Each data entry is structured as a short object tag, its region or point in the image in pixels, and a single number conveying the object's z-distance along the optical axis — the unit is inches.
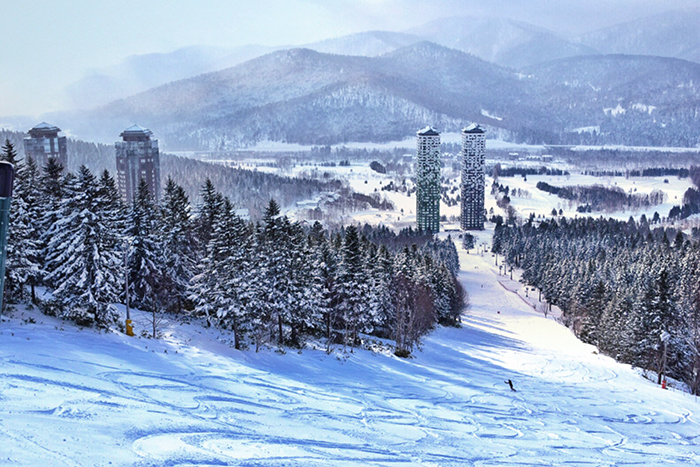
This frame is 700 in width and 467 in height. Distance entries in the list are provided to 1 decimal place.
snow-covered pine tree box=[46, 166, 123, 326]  1293.1
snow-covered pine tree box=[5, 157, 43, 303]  1295.5
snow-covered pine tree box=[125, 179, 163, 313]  1669.5
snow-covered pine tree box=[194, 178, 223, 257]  1834.4
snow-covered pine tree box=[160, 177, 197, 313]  1738.4
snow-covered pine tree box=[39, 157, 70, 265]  1537.9
